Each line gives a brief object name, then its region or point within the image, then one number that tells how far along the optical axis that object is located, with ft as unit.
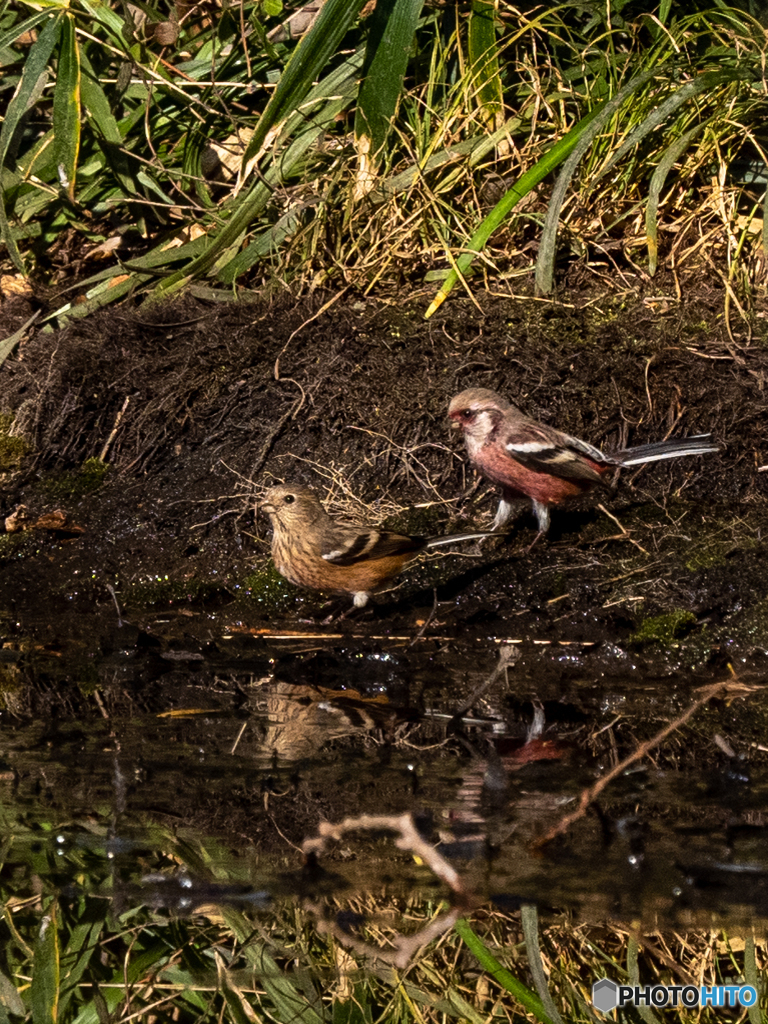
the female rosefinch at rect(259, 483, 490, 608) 33.53
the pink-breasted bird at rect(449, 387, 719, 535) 34.96
